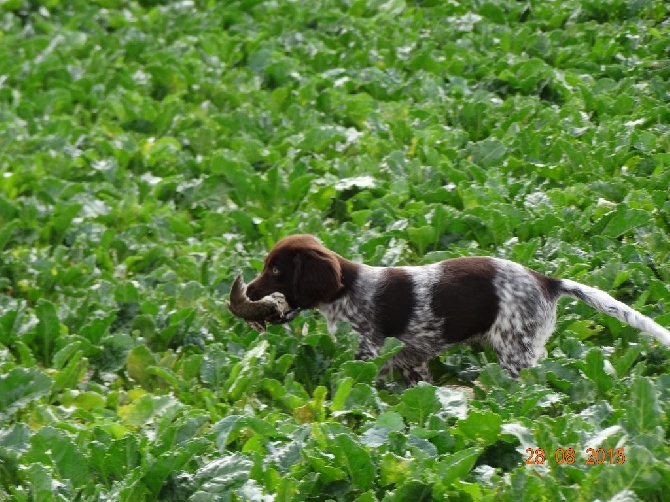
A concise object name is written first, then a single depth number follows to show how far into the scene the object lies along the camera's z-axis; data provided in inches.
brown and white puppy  488.7
